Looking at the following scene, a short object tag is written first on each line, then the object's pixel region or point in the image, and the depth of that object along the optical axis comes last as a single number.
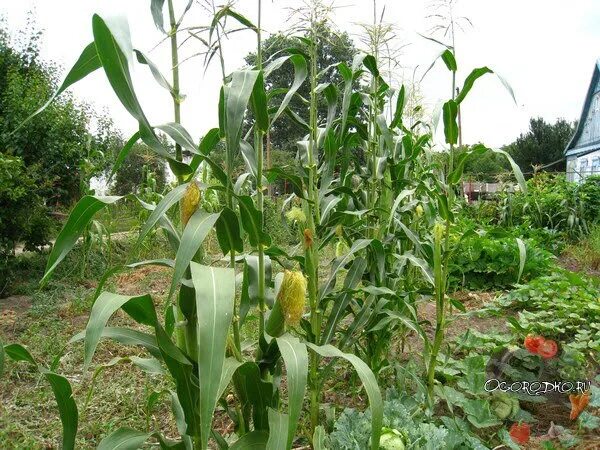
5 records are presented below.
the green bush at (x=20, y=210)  4.47
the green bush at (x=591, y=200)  7.82
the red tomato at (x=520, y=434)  1.74
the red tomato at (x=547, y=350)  2.11
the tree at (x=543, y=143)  27.98
